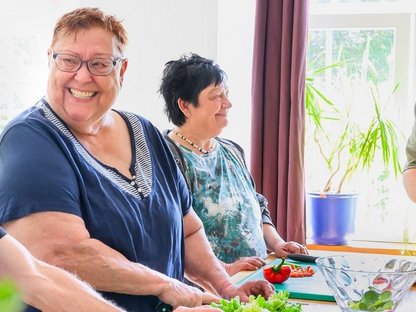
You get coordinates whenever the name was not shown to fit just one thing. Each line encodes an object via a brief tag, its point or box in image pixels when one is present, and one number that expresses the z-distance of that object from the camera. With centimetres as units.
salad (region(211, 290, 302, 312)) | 132
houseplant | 346
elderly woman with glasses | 141
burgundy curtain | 343
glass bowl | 138
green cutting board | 178
